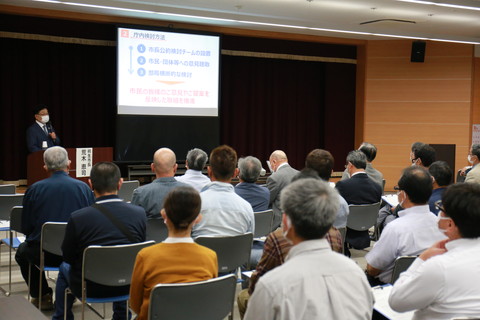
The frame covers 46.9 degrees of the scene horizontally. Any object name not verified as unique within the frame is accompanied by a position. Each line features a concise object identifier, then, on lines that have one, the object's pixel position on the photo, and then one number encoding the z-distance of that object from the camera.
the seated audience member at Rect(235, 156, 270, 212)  4.58
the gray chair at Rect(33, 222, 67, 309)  3.68
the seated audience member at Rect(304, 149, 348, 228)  4.30
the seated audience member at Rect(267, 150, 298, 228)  5.32
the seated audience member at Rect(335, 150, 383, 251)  5.30
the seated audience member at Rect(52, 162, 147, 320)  3.13
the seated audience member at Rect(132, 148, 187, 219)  4.18
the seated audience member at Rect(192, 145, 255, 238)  3.59
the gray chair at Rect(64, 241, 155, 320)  3.04
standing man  8.30
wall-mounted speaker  11.91
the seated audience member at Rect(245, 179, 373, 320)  1.66
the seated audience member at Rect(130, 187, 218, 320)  2.45
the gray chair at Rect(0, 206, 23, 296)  4.32
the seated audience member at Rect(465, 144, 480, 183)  5.68
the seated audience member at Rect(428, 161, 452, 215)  4.32
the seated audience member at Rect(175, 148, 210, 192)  4.97
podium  7.40
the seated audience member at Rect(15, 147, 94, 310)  3.95
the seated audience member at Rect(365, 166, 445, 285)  3.07
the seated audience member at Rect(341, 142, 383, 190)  6.27
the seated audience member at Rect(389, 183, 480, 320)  2.05
